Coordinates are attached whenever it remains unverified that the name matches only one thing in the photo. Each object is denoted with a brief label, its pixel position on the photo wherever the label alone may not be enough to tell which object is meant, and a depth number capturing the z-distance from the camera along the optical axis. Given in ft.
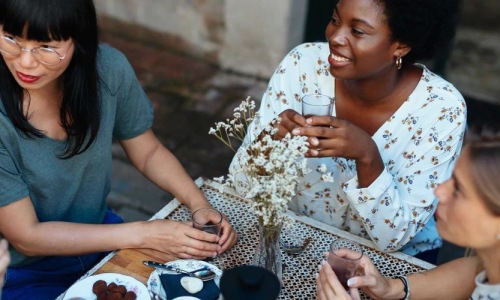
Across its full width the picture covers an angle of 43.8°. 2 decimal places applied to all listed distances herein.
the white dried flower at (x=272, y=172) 5.74
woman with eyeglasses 6.72
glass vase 6.38
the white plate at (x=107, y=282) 6.36
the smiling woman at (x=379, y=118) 7.45
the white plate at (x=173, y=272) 6.46
